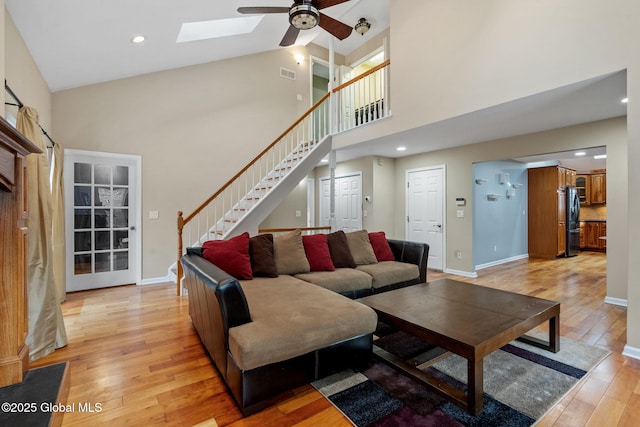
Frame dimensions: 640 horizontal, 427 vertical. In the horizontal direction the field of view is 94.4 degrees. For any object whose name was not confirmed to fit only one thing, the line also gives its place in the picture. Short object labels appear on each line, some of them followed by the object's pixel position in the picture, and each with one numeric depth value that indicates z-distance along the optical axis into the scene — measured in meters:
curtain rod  2.23
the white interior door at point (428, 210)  5.68
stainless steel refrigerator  7.06
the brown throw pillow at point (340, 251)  3.56
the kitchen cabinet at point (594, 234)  7.81
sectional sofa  1.71
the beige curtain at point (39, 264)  2.36
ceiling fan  2.79
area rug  1.64
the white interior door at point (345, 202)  6.48
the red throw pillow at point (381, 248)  3.94
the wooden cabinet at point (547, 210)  6.82
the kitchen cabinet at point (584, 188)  8.23
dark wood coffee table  1.67
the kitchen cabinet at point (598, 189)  7.97
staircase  4.78
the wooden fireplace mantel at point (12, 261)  1.37
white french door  4.20
